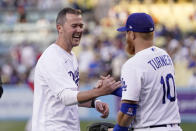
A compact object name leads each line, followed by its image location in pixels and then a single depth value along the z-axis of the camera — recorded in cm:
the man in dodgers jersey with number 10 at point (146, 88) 1184
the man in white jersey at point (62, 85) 1313
